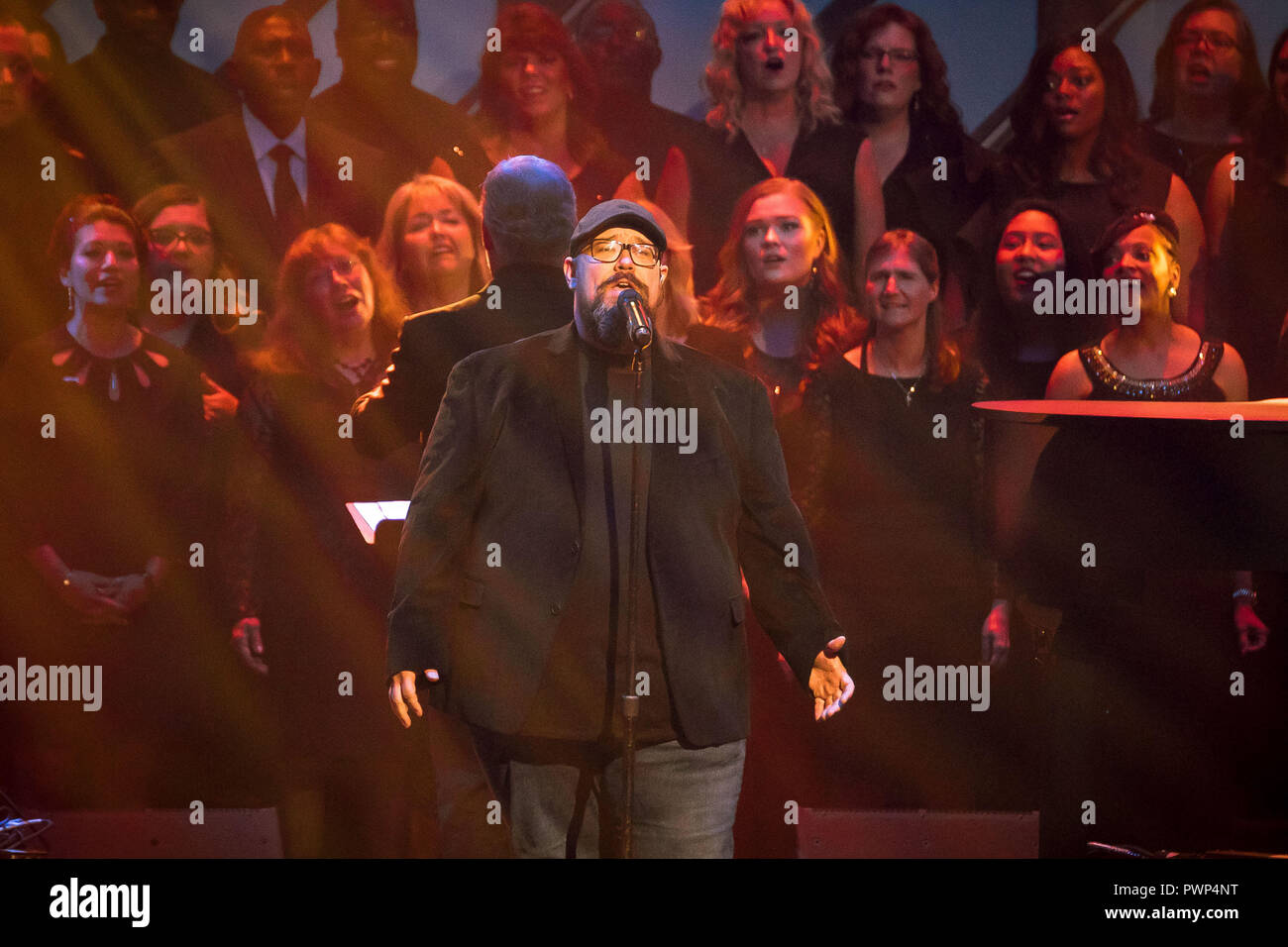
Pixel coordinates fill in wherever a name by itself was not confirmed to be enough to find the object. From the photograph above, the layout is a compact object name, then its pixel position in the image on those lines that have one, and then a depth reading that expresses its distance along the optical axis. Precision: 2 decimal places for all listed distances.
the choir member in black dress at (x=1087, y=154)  9.63
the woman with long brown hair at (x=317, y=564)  9.43
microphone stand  6.04
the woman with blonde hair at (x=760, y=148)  9.62
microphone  5.99
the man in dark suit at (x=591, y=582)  6.34
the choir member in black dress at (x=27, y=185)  9.49
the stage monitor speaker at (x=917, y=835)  9.48
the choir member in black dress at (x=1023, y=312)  9.65
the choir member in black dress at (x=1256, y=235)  9.62
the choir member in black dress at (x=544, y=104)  9.55
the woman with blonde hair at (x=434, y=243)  9.54
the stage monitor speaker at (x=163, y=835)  9.48
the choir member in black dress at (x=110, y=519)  9.54
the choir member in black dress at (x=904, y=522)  9.56
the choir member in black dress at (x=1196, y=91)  9.63
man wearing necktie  9.50
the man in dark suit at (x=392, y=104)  9.54
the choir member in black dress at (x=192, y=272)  9.53
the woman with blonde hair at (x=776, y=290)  9.59
